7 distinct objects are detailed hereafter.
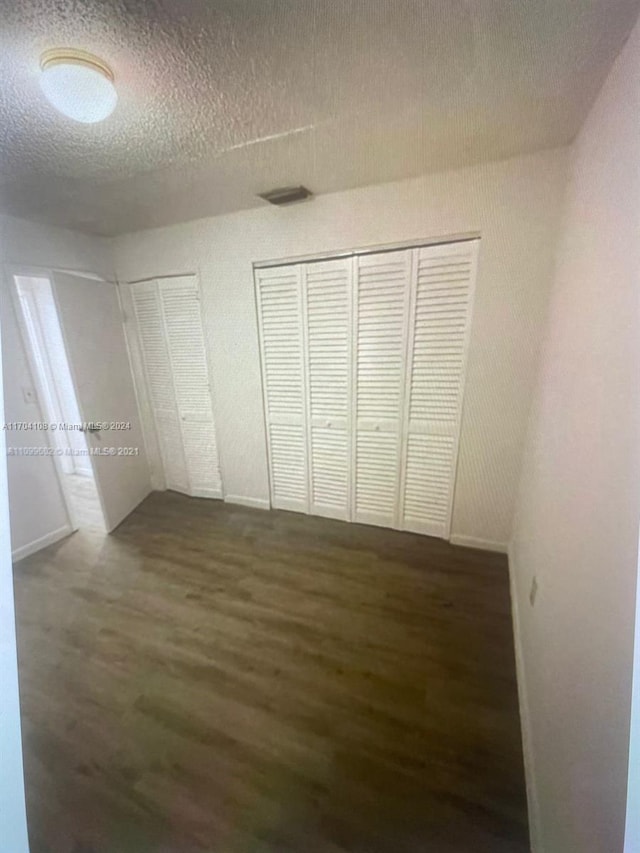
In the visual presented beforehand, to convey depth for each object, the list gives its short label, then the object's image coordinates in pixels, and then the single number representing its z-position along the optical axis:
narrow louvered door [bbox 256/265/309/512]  2.47
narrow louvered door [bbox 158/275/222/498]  2.79
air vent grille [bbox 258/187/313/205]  2.03
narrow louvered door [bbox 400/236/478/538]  2.04
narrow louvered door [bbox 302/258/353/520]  2.33
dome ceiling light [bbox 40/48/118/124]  1.01
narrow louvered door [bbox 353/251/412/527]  2.18
